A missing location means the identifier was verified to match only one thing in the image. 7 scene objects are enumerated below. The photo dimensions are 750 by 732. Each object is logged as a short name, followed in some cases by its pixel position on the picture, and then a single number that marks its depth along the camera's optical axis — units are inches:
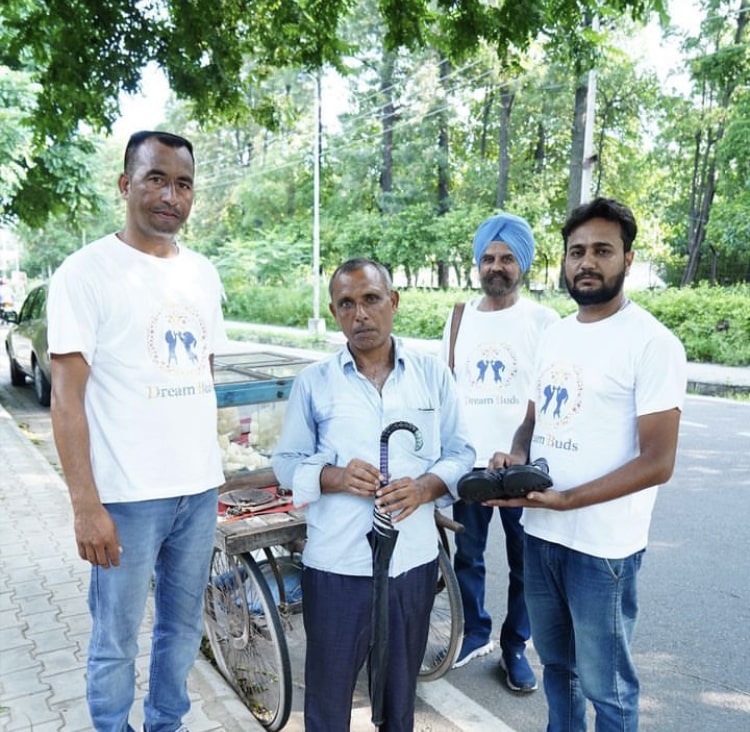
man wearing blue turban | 116.0
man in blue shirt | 82.4
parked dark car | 376.8
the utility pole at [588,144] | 510.6
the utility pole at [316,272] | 871.7
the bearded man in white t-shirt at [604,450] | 77.2
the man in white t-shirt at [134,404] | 79.9
